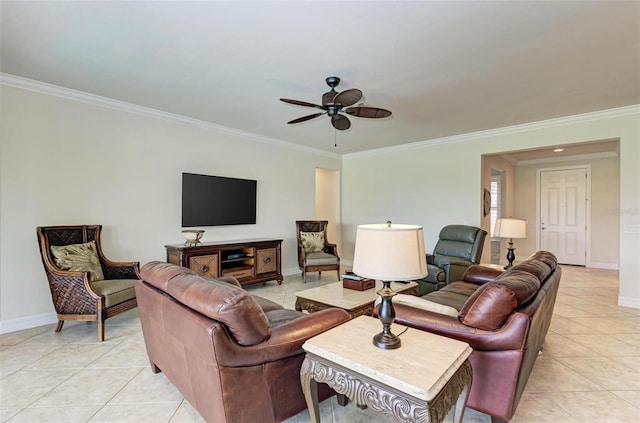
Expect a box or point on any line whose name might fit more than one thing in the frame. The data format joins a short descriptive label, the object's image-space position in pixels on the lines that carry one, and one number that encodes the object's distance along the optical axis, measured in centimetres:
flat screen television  439
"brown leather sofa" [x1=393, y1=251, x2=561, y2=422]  156
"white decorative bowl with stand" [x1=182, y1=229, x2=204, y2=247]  409
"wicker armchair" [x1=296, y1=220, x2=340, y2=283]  518
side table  118
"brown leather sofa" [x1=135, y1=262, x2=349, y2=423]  138
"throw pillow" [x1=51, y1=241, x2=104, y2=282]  305
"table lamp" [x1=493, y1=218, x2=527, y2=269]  365
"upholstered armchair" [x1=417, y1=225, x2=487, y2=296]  385
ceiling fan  264
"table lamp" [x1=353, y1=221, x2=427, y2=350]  140
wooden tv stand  401
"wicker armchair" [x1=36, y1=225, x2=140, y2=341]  287
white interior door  676
